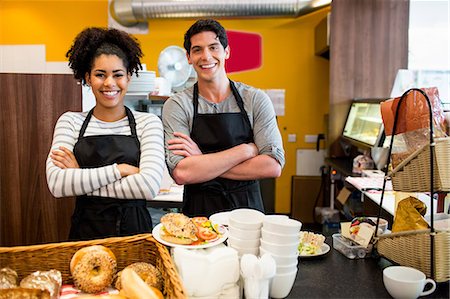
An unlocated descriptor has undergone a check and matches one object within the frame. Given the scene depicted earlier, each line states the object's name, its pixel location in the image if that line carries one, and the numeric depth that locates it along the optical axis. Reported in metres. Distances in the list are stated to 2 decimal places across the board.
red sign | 5.42
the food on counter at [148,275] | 1.09
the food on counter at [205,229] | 1.14
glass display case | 3.75
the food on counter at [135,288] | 0.99
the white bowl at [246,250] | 1.14
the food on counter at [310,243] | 1.45
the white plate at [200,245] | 1.09
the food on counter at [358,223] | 1.51
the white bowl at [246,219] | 1.14
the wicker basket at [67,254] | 1.15
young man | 1.82
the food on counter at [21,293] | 0.93
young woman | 1.66
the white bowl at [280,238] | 1.09
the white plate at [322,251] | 1.42
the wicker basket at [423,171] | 1.21
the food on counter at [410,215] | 1.31
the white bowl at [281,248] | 1.09
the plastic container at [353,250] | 1.45
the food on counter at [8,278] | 1.03
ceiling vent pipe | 4.90
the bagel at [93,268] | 1.10
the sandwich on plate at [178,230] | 1.12
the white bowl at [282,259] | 1.10
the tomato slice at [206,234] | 1.14
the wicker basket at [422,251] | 1.22
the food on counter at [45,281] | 1.03
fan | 3.81
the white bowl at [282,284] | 1.12
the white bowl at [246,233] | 1.14
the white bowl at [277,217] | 1.16
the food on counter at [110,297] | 0.99
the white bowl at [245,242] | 1.14
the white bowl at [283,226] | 1.08
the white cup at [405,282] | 1.13
